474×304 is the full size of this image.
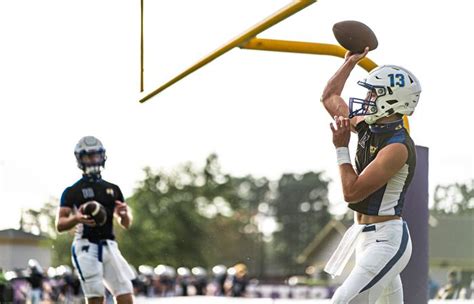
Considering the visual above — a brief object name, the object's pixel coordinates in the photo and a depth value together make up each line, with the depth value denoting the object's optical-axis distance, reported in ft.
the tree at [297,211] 298.15
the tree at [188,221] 228.02
